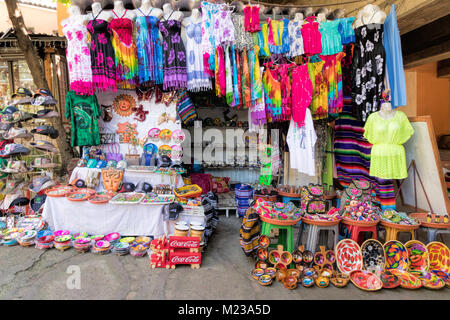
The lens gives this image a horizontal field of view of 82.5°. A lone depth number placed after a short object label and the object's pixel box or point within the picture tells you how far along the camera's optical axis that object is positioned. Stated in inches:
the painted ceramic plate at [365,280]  97.9
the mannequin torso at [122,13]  144.1
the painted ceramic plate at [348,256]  107.7
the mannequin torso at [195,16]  142.4
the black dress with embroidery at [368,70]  134.0
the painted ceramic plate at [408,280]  99.0
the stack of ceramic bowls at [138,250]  122.0
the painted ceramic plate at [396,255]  107.5
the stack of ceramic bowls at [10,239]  132.2
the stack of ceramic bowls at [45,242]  129.7
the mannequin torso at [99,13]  142.1
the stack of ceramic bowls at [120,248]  123.5
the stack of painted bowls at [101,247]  124.5
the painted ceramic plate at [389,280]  99.0
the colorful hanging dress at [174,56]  145.0
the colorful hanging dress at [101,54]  140.6
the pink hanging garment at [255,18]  139.8
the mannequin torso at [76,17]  140.7
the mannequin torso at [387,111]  122.0
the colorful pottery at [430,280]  98.7
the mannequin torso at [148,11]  144.3
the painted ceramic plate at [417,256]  106.4
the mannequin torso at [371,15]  134.1
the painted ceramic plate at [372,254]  108.3
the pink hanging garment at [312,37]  141.6
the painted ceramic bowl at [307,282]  99.8
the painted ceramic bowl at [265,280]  100.7
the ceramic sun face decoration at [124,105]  166.9
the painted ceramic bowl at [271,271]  105.7
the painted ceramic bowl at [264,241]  114.1
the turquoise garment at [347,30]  143.2
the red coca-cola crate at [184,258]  113.0
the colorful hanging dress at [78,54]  139.9
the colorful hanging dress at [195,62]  145.4
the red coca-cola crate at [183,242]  113.5
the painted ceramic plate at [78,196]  135.3
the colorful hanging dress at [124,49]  140.6
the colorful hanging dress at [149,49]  142.6
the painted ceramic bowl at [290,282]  98.7
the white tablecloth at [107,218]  136.2
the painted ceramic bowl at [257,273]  105.3
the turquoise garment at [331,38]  143.3
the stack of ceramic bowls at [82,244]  125.0
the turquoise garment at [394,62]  133.0
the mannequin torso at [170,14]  144.3
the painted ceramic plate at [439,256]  105.9
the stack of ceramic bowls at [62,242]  127.8
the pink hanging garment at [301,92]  141.8
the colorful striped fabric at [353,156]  135.7
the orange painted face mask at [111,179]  149.0
